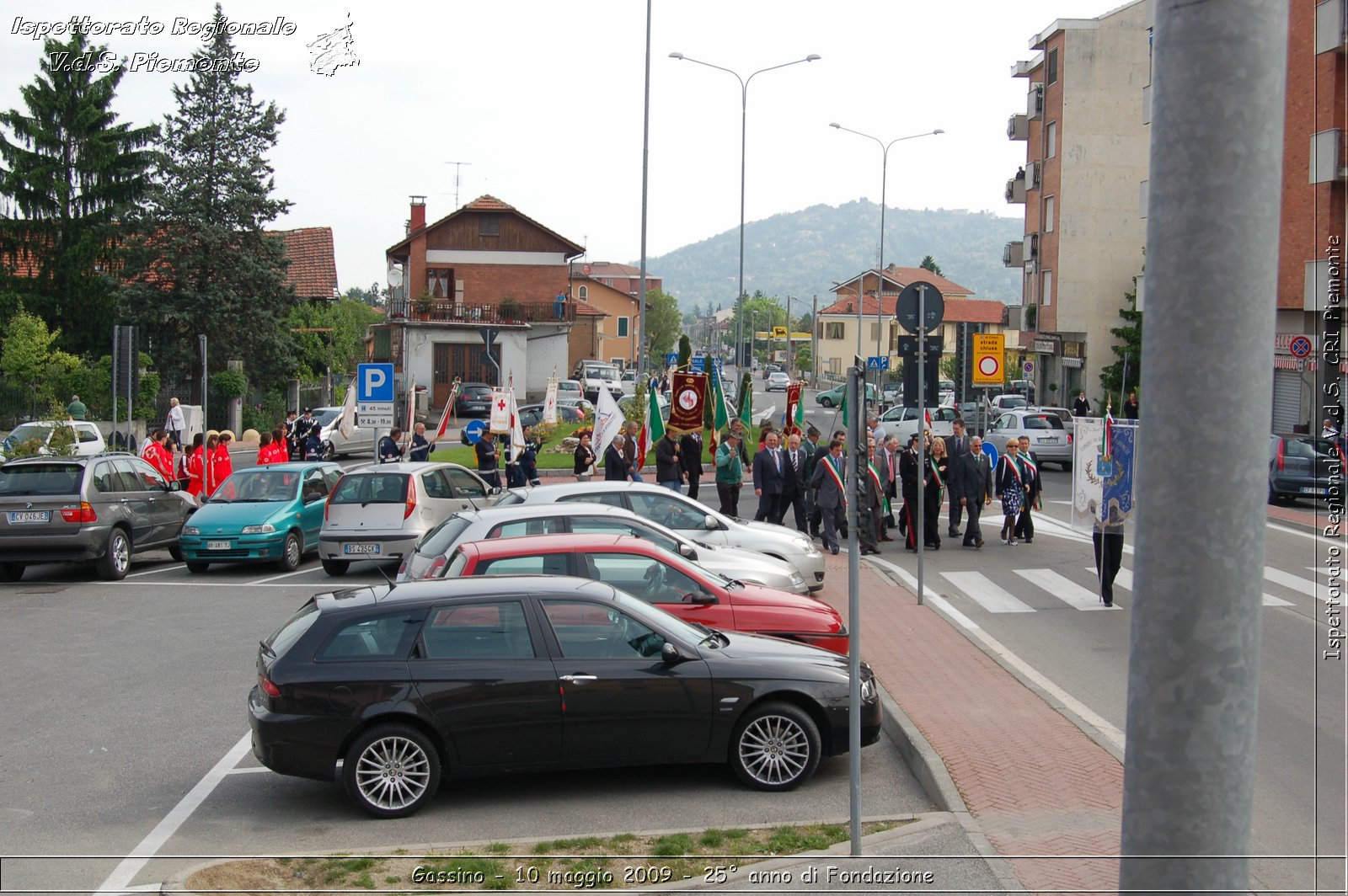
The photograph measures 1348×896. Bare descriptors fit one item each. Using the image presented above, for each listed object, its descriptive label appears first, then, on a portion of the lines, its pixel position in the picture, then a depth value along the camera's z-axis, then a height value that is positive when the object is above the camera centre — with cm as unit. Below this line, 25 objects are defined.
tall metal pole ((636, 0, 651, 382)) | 3384 +690
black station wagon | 749 -183
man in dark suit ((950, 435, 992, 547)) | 1928 -130
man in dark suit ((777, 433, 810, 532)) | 1984 -132
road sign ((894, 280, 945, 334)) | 1410 +108
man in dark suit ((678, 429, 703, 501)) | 2386 -111
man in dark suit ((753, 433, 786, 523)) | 1973 -121
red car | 958 -141
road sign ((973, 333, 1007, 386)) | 2873 +103
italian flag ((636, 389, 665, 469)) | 2372 -56
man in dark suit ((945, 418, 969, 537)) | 1944 -69
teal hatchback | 1744 -181
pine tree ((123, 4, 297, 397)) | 4416 +553
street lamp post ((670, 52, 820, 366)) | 4072 +1033
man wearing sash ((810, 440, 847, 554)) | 1802 -129
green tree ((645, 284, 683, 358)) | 12094 +766
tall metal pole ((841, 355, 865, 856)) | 606 -94
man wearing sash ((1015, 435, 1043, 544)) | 1941 -141
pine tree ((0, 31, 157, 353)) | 4416 +744
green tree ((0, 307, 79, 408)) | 3638 +99
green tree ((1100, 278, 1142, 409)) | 4688 +209
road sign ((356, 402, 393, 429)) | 2245 -33
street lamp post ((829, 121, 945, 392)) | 5697 +1112
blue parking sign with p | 2228 +19
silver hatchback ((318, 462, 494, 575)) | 1683 -164
